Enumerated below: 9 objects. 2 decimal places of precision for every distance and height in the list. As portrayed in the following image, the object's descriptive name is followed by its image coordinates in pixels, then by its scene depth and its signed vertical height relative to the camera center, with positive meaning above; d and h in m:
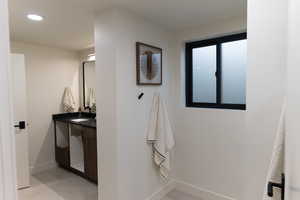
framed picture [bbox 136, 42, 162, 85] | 2.12 +0.34
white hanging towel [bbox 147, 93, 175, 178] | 2.31 -0.51
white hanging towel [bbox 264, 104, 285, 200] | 0.85 -0.30
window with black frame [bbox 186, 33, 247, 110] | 2.34 +0.26
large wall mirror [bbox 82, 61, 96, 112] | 3.69 +0.16
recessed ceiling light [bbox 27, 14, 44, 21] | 2.06 +0.85
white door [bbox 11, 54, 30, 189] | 2.77 -0.34
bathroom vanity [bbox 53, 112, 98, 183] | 2.84 -0.86
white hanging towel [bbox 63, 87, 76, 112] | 3.68 -0.15
